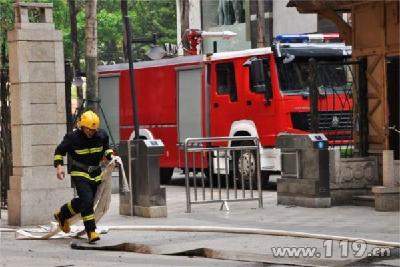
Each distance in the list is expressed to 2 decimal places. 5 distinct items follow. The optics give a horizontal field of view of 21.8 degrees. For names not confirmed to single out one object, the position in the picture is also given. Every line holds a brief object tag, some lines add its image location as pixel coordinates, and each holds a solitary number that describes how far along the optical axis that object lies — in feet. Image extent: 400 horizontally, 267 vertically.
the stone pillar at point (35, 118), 51.85
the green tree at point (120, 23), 150.71
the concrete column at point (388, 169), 52.37
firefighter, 43.27
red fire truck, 67.62
